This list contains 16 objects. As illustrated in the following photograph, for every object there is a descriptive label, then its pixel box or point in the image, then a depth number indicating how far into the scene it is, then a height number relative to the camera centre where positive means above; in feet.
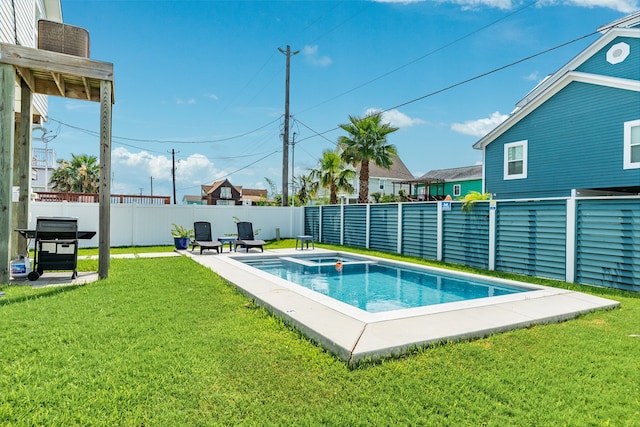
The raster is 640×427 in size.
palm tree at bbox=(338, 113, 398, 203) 60.85 +11.22
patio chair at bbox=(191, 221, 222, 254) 40.17 -3.08
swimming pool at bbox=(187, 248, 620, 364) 11.76 -4.19
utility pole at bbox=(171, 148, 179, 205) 127.88 +14.69
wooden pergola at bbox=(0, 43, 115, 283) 19.77 +5.82
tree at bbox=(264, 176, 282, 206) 118.83 +7.15
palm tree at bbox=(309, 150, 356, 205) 72.23 +7.11
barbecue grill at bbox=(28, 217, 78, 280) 22.00 -2.33
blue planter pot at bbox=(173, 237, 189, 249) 43.16 -3.97
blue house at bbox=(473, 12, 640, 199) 35.96 +8.98
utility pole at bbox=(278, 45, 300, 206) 64.49 +11.72
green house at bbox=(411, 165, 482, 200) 88.22 +7.15
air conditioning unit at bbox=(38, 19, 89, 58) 22.16 +10.10
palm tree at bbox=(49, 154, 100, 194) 101.50 +8.52
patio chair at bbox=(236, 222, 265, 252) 42.04 -3.14
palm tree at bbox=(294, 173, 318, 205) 94.63 +5.56
